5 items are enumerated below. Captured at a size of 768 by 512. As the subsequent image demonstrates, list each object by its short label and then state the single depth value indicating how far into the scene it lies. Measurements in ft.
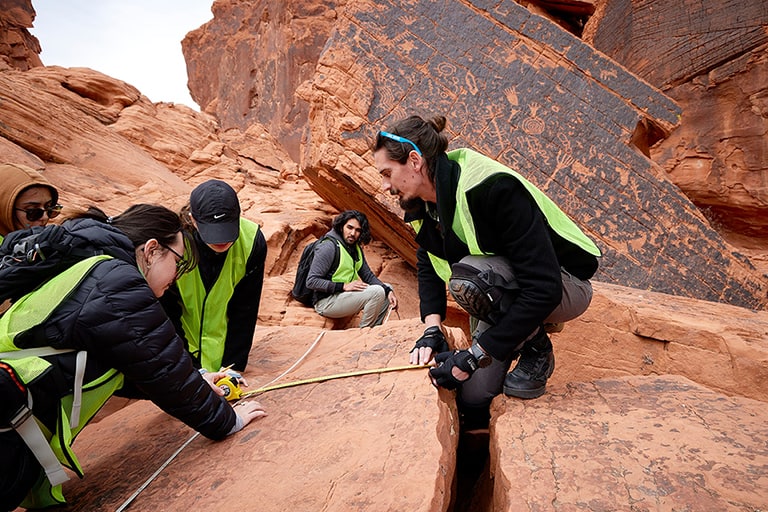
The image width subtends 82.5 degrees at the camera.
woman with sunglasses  8.45
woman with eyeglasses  4.35
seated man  15.56
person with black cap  7.76
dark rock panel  14.25
